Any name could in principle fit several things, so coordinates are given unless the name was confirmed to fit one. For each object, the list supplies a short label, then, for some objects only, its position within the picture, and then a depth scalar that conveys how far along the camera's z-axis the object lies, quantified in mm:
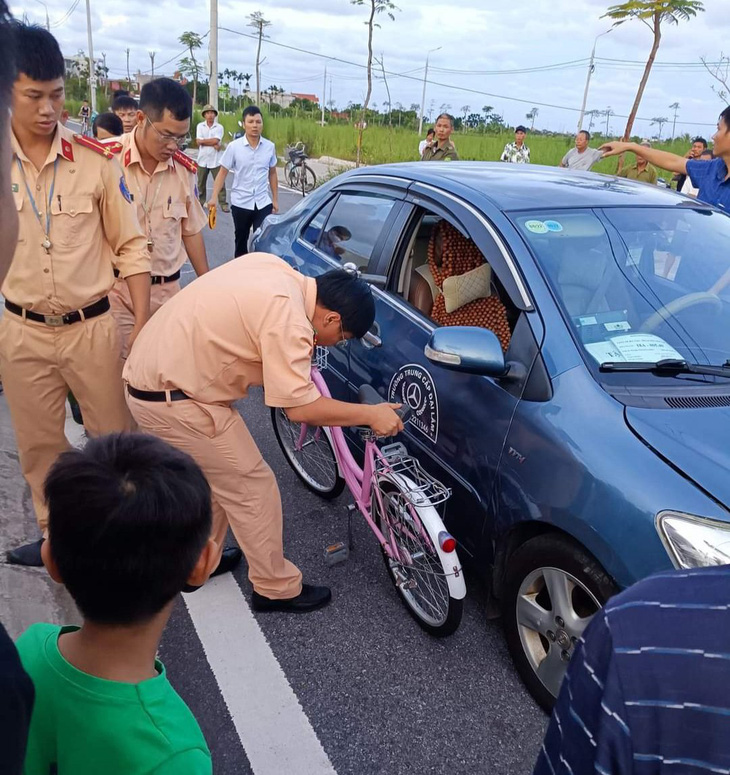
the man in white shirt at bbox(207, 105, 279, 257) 6863
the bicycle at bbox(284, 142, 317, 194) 15367
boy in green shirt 1026
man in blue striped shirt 576
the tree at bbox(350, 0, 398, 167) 15555
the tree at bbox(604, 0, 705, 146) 12281
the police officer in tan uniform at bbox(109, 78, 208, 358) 3158
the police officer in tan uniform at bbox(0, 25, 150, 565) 2346
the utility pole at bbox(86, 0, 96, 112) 35531
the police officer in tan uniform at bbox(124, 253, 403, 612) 2105
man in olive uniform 7719
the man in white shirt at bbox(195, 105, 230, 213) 11156
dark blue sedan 1811
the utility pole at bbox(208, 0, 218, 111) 19344
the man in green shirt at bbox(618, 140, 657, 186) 8630
